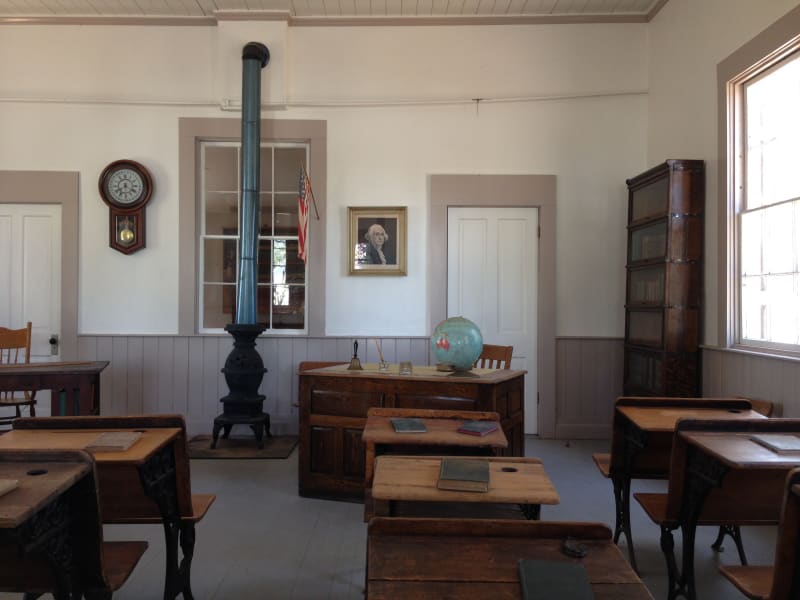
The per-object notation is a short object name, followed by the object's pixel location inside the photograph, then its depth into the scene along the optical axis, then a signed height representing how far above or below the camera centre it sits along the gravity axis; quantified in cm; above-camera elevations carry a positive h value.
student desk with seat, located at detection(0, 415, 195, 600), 214 -74
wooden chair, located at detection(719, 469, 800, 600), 139 -64
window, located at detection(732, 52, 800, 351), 364 +71
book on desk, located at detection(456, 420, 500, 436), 260 -61
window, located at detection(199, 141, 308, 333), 582 +72
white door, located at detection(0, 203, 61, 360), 570 +39
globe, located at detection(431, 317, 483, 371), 375 -27
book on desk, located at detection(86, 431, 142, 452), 206 -54
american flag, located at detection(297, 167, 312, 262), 506 +82
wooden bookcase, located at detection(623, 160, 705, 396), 452 +23
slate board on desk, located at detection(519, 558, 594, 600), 117 -62
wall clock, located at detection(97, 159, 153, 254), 557 +108
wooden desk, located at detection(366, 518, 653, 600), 120 -61
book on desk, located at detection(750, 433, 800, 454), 202 -53
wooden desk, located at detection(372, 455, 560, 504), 182 -64
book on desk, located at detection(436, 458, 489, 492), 188 -62
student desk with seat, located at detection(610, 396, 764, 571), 271 -67
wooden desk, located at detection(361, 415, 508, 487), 246 -62
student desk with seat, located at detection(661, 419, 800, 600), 213 -76
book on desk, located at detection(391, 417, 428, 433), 263 -60
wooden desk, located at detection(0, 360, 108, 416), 439 -66
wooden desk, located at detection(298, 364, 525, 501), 360 -68
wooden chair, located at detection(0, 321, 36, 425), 490 -39
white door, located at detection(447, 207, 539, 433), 569 +27
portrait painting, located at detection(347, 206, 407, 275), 563 +67
